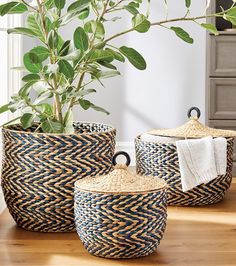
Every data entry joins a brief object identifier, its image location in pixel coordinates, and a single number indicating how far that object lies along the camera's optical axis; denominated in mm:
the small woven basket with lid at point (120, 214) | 2156
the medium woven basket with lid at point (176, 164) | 2873
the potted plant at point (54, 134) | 2391
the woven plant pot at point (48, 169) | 2396
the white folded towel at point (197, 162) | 2824
